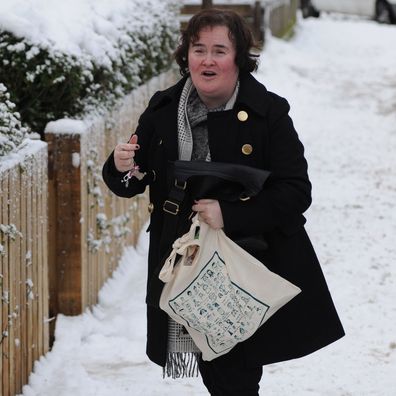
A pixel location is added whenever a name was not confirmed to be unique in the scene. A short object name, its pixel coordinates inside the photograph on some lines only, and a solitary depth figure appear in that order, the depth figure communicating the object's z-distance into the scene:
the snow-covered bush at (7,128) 8.90
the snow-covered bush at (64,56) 11.04
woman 7.17
